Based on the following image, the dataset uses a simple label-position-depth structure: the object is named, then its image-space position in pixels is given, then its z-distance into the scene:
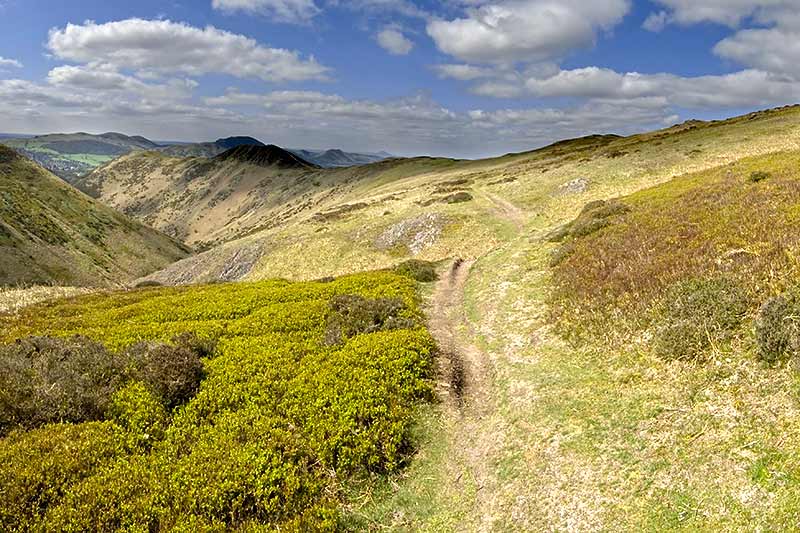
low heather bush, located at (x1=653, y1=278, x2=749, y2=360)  12.88
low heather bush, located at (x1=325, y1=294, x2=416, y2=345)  20.05
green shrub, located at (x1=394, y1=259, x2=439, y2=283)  31.22
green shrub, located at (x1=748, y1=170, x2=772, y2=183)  29.32
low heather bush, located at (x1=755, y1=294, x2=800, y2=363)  10.93
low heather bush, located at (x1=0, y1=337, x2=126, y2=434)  12.45
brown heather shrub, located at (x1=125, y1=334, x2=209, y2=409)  14.61
